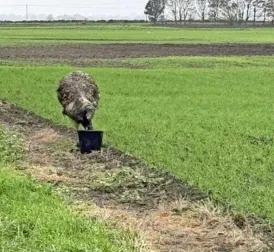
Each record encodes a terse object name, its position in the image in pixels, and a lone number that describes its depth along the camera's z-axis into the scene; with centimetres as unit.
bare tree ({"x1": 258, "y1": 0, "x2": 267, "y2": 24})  12275
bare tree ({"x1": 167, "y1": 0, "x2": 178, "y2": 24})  14475
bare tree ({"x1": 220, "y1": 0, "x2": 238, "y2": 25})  12381
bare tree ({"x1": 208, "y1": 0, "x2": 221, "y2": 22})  12712
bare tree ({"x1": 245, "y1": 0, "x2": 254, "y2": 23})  12762
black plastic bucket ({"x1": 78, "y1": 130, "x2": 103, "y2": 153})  1058
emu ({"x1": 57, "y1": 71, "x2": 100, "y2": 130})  1140
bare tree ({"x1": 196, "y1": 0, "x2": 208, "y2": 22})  13540
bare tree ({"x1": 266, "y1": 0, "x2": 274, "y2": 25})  11919
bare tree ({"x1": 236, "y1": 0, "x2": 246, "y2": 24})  12519
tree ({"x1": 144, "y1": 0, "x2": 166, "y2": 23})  13412
